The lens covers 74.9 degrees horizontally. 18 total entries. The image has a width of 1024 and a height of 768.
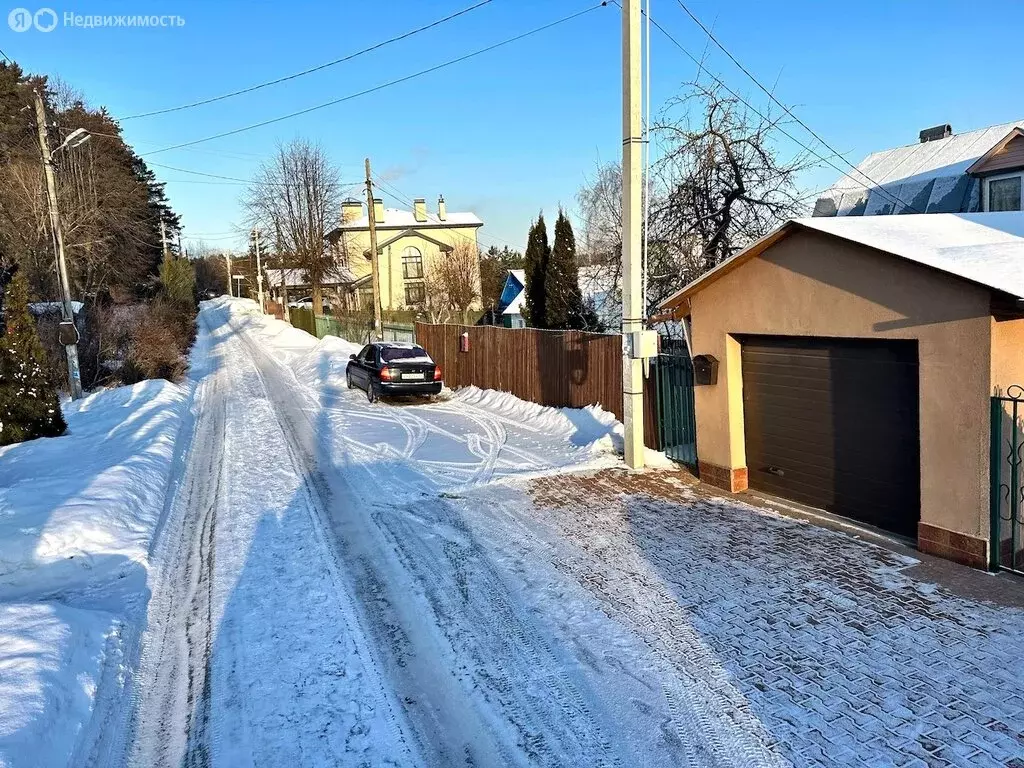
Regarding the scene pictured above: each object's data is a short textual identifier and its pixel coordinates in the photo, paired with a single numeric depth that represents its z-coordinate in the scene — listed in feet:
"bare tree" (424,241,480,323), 113.91
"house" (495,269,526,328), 103.34
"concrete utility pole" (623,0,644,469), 31.30
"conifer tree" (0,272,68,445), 39.65
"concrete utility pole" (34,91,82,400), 51.70
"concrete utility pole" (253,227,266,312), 185.47
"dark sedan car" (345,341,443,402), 55.36
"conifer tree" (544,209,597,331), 84.17
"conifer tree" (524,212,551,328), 90.68
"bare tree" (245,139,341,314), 151.84
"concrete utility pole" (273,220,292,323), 155.74
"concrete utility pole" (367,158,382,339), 81.30
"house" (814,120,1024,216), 51.78
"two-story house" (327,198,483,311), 166.71
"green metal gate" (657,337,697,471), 33.45
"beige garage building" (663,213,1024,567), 19.68
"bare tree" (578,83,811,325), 43.91
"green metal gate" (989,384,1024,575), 19.20
